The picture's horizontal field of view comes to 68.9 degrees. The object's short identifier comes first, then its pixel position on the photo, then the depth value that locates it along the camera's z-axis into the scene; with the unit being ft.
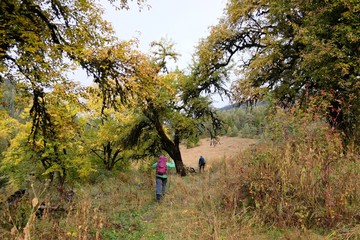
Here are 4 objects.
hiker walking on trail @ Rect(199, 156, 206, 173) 74.72
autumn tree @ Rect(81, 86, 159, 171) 58.18
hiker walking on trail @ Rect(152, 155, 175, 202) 28.84
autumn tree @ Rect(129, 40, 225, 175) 55.42
